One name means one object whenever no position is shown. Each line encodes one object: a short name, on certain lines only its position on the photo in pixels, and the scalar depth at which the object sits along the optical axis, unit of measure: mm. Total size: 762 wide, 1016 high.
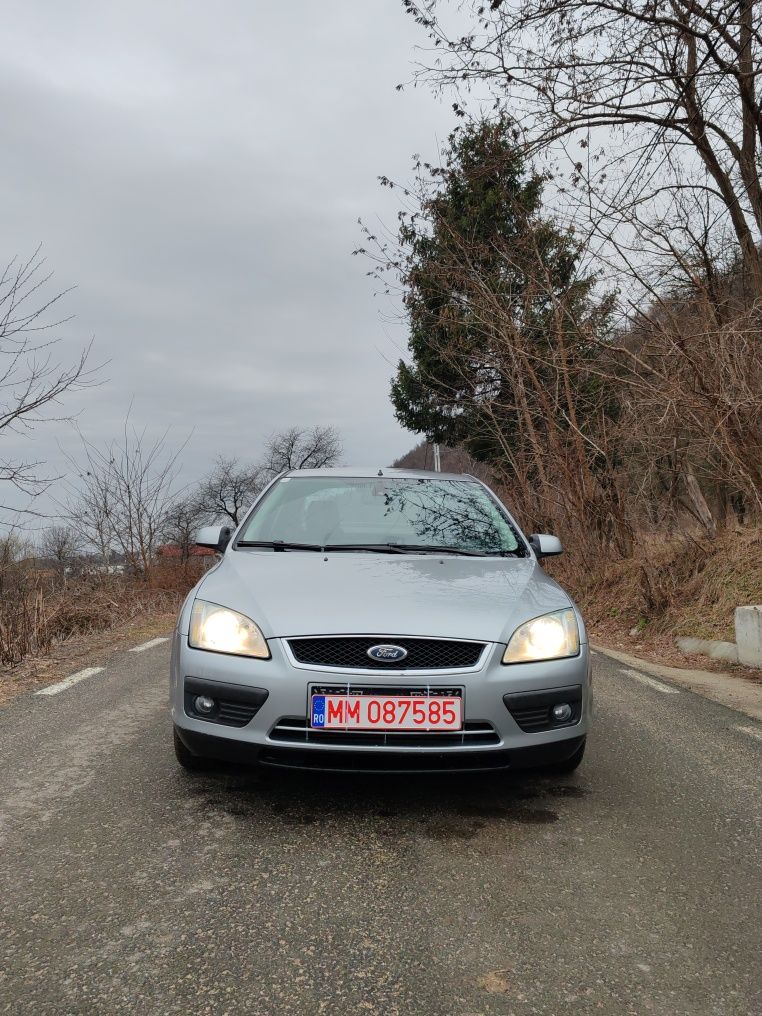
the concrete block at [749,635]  6387
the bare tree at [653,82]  7832
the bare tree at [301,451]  57312
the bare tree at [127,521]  14914
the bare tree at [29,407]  6875
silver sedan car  2562
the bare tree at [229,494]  52469
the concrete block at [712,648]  6987
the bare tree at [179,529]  16277
